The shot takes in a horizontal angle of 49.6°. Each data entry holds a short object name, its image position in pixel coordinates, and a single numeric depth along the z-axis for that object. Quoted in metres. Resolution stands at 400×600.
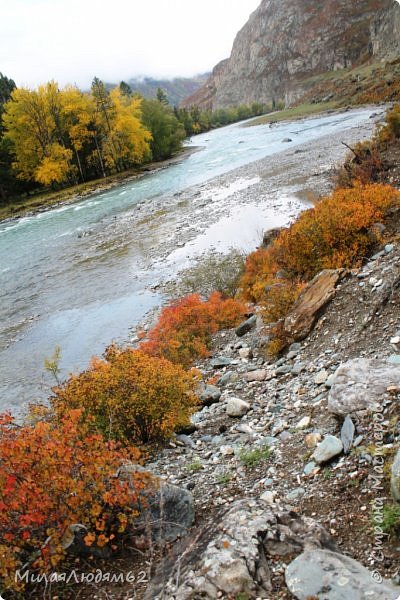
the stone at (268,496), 5.88
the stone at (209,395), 10.34
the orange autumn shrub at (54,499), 5.22
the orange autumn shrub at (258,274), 15.38
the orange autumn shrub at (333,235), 13.66
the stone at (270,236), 19.77
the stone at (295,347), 10.66
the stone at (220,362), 12.18
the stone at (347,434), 6.09
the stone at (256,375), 10.32
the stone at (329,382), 8.22
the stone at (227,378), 11.02
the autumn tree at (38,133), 59.69
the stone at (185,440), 8.59
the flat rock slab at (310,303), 11.02
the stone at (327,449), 6.16
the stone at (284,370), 10.03
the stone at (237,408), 9.09
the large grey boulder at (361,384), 6.43
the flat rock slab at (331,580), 3.76
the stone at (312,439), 6.80
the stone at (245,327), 13.79
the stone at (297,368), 9.66
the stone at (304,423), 7.49
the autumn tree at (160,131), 75.12
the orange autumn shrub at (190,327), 13.30
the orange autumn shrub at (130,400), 8.59
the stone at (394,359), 7.06
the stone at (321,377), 8.69
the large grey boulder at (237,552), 4.27
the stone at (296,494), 5.80
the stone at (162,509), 5.69
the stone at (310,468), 6.16
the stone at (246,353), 12.09
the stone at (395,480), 4.66
